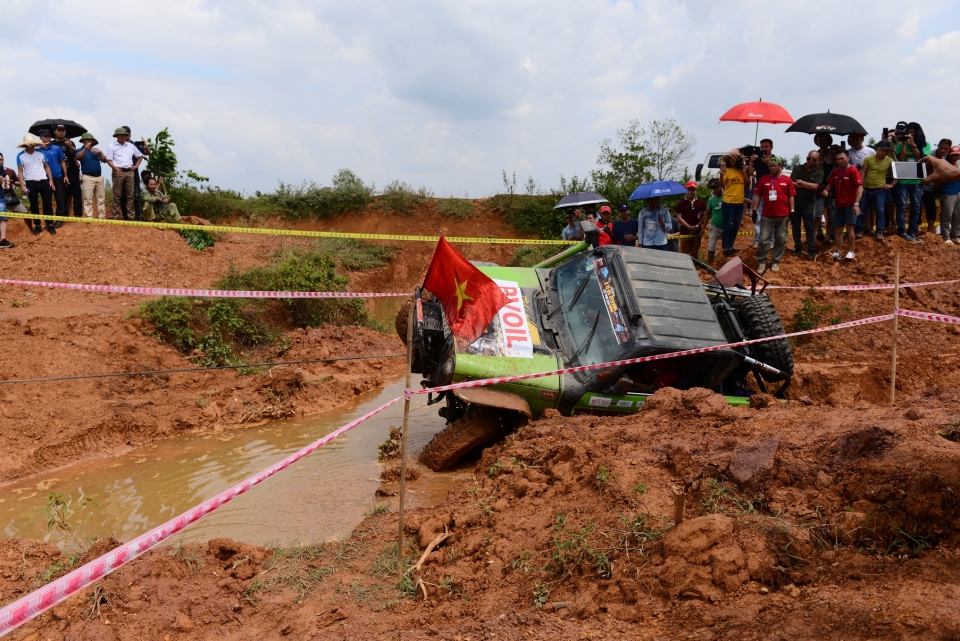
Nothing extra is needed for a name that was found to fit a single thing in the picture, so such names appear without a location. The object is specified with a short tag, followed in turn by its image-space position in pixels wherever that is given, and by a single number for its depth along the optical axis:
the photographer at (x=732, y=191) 11.63
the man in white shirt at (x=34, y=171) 12.34
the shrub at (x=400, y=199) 23.38
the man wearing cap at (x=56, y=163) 12.49
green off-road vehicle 6.60
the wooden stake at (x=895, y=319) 6.85
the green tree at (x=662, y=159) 20.83
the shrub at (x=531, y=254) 18.44
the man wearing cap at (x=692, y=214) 11.99
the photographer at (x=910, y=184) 11.83
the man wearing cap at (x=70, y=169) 12.67
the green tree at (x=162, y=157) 15.55
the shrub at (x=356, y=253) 17.28
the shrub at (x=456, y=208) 23.27
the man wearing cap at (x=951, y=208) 11.63
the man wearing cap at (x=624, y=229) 11.32
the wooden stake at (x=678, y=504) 3.90
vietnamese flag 6.27
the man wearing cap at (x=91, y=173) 13.21
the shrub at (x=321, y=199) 22.95
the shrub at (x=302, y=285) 12.00
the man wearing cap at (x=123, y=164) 13.42
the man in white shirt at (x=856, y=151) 11.94
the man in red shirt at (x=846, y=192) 11.00
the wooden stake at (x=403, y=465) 4.39
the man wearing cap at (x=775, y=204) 11.06
